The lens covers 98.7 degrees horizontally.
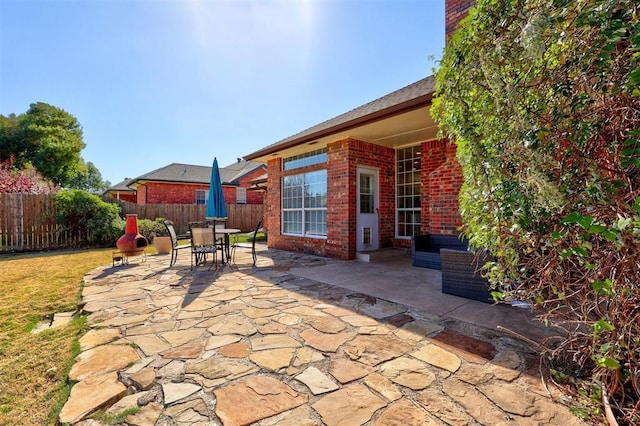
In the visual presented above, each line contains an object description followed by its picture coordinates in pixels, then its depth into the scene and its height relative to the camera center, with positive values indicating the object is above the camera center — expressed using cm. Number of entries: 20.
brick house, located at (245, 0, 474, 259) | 634 +79
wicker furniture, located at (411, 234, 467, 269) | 585 -84
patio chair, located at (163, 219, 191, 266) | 641 -59
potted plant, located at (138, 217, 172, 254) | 1180 -67
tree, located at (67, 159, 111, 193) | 4759 +619
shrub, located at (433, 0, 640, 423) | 133 +33
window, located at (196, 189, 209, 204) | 2034 +125
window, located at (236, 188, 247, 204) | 2254 +140
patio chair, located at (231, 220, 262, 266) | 679 -120
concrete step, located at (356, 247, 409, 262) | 698 -116
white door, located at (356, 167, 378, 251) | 749 +1
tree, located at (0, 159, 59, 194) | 1141 +142
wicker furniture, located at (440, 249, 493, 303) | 375 -97
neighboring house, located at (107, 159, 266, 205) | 1884 +203
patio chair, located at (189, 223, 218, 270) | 633 -66
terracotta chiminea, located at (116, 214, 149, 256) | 683 -70
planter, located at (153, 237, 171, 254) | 900 -105
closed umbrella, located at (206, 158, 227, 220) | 734 +33
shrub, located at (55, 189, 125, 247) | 1048 -19
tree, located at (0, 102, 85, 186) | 2289 +627
